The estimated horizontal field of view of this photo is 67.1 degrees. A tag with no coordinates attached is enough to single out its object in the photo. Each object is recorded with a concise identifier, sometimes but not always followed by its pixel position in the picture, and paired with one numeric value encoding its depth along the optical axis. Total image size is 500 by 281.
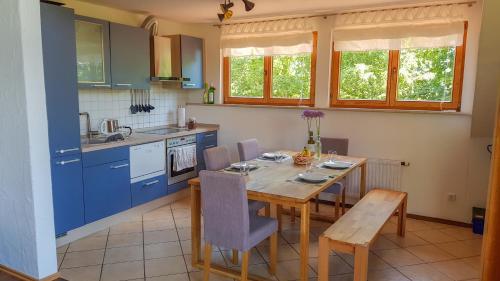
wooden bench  2.29
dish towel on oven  4.41
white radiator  4.00
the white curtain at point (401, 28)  3.71
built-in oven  4.36
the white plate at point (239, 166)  3.12
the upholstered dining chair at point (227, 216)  2.34
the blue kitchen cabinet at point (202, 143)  4.81
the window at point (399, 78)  3.89
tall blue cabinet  2.97
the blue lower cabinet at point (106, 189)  3.43
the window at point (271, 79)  4.64
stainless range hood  4.48
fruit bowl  3.35
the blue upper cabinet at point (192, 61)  4.77
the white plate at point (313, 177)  2.75
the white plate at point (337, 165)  3.22
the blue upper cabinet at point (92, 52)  3.57
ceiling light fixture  3.38
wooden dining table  2.40
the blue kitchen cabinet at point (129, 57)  3.91
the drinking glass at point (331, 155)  3.56
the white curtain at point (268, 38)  4.49
